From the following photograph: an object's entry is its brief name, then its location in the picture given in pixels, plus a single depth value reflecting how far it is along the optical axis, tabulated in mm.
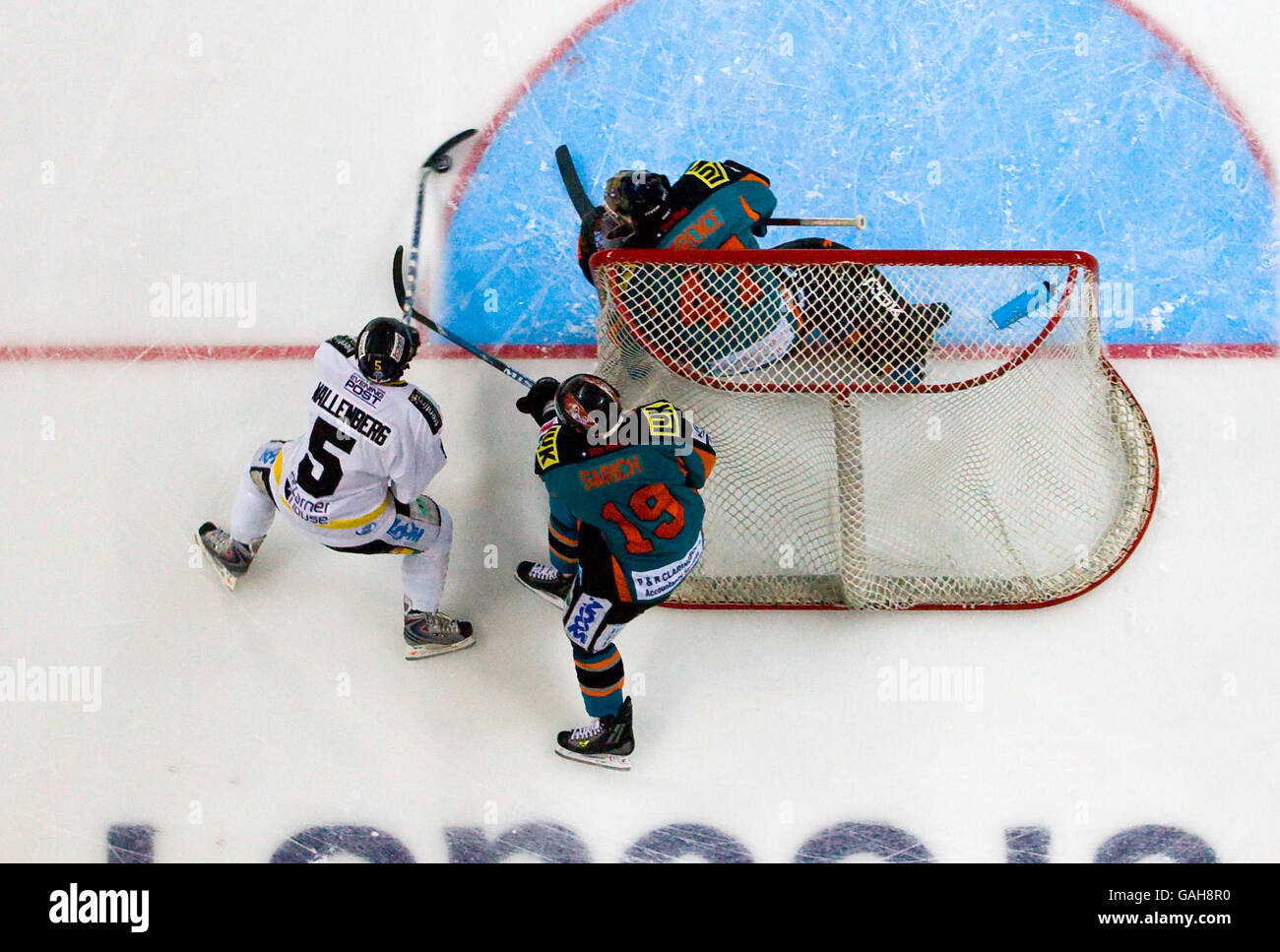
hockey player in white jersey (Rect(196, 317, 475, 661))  5801
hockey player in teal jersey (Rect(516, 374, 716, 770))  5348
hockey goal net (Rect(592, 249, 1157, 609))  6180
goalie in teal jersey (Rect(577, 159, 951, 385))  5980
